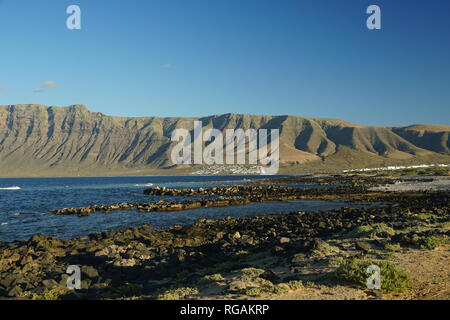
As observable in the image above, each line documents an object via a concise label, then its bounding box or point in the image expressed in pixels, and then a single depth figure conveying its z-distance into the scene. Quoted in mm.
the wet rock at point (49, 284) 13438
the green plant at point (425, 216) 23834
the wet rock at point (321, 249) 15031
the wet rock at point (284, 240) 18484
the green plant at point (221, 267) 14594
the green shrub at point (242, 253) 17916
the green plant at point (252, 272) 12270
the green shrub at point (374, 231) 18047
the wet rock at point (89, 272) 14784
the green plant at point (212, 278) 12297
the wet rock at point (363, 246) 15305
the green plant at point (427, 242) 14875
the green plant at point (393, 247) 14938
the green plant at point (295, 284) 10859
